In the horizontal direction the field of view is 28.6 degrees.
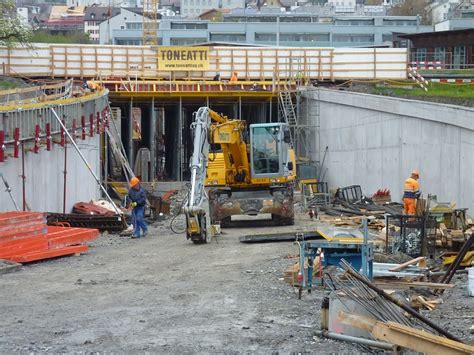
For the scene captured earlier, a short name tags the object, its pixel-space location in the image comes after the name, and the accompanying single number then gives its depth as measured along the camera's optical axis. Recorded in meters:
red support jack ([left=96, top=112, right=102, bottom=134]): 33.89
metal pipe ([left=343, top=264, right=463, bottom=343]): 10.20
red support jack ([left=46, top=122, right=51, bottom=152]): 26.20
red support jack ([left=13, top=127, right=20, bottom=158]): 23.28
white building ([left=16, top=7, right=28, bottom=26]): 194.25
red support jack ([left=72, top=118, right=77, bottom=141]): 29.27
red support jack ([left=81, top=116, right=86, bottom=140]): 31.00
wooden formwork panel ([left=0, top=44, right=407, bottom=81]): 45.28
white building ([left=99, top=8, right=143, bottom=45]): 130.12
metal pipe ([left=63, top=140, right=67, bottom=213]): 27.56
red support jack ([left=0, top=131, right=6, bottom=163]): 22.38
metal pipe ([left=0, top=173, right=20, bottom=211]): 22.64
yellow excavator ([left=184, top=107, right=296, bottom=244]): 24.92
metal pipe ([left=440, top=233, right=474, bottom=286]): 13.55
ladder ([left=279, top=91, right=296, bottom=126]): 40.06
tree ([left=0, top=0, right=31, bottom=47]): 40.56
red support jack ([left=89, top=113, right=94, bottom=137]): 32.34
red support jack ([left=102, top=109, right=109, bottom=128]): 35.58
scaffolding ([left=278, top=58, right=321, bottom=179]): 38.66
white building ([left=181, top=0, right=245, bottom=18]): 178.62
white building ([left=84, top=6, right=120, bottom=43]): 176.90
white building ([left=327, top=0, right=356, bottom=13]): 159.31
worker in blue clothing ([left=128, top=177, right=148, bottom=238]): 22.89
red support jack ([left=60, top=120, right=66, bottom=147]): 27.70
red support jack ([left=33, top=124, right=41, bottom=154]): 25.06
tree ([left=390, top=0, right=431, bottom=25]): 122.25
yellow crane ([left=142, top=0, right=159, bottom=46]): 72.39
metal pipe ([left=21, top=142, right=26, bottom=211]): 24.23
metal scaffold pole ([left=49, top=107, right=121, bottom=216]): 26.66
